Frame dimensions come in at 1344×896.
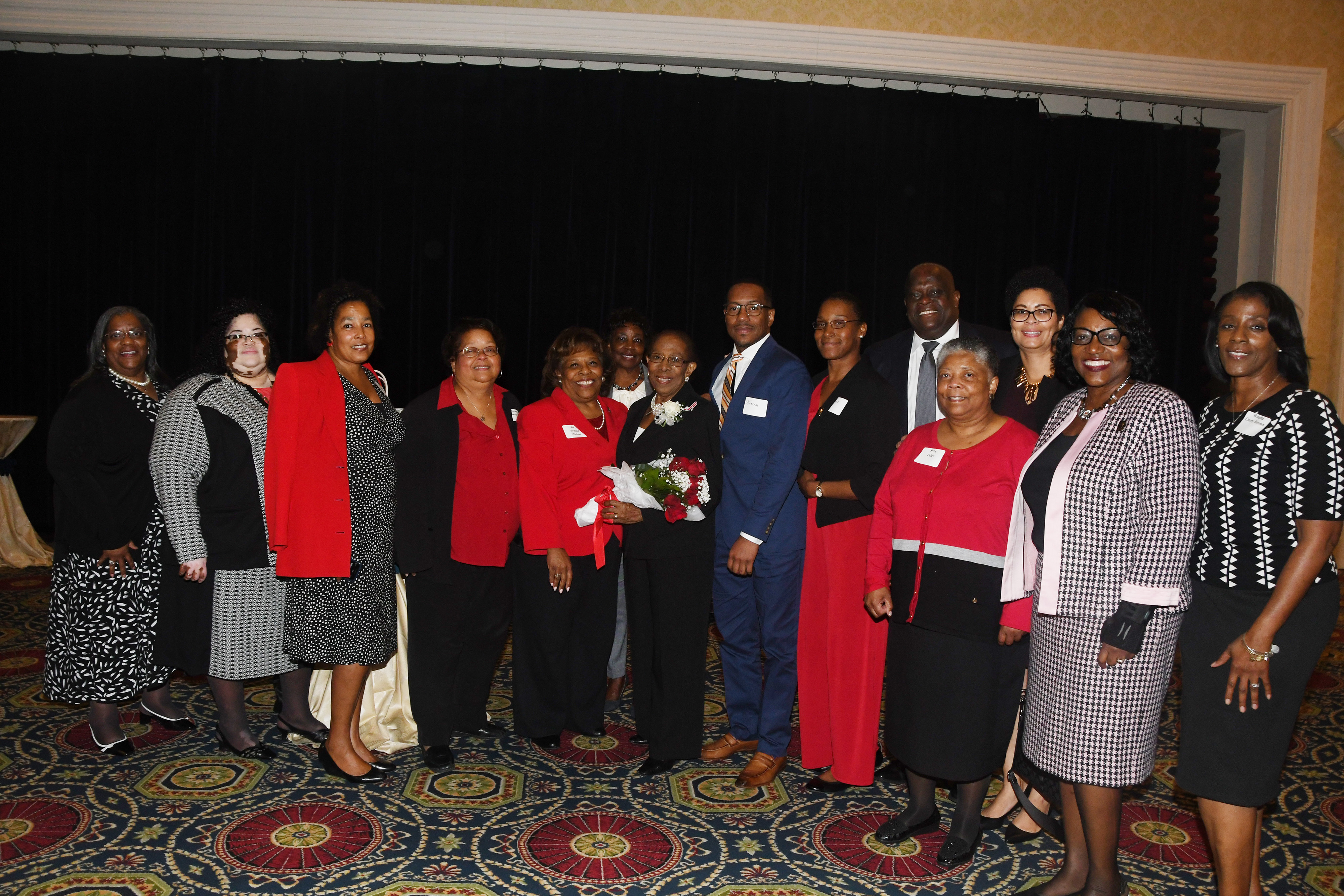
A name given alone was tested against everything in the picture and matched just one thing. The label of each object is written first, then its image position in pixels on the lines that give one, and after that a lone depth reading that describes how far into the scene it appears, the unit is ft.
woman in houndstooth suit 7.31
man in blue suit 10.93
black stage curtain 23.58
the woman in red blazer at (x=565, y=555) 11.51
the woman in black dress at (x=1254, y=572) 7.07
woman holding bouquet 11.04
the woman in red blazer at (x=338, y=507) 10.30
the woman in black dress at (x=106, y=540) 11.36
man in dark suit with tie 11.83
